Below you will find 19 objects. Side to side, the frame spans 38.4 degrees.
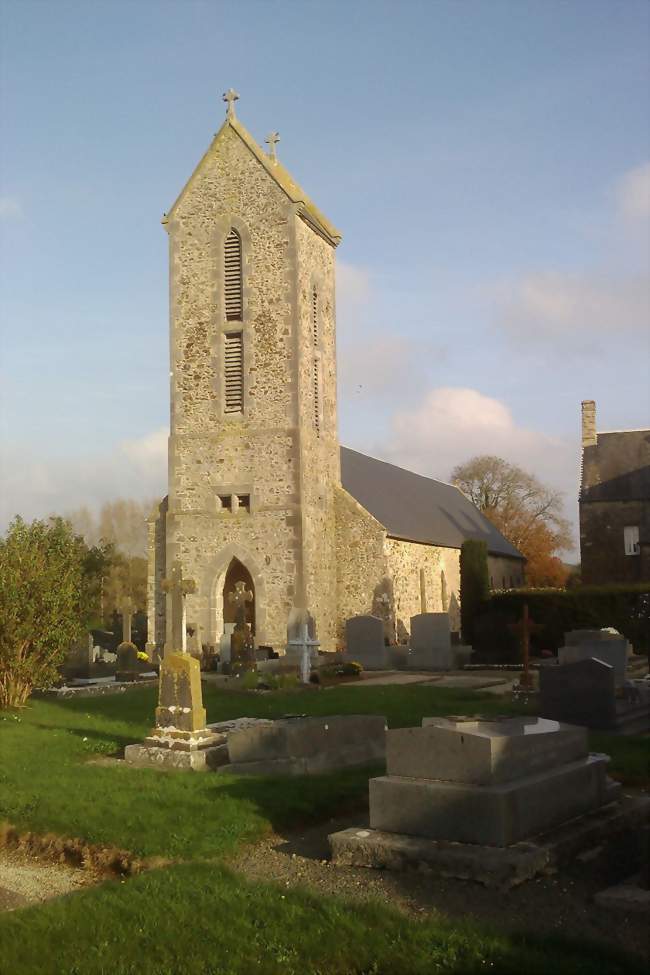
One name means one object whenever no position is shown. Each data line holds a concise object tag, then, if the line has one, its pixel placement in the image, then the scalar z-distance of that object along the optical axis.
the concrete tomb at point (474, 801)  6.09
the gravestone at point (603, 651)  17.02
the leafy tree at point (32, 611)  15.84
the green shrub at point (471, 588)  29.86
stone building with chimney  41.47
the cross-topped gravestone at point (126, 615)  25.50
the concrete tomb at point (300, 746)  9.36
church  26.22
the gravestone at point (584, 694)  12.01
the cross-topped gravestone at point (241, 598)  23.92
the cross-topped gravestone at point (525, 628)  17.81
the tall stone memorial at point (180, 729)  10.05
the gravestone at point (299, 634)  21.28
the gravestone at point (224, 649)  23.22
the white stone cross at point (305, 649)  20.77
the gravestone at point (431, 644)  24.72
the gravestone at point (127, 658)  23.06
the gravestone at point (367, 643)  24.72
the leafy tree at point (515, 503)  58.09
